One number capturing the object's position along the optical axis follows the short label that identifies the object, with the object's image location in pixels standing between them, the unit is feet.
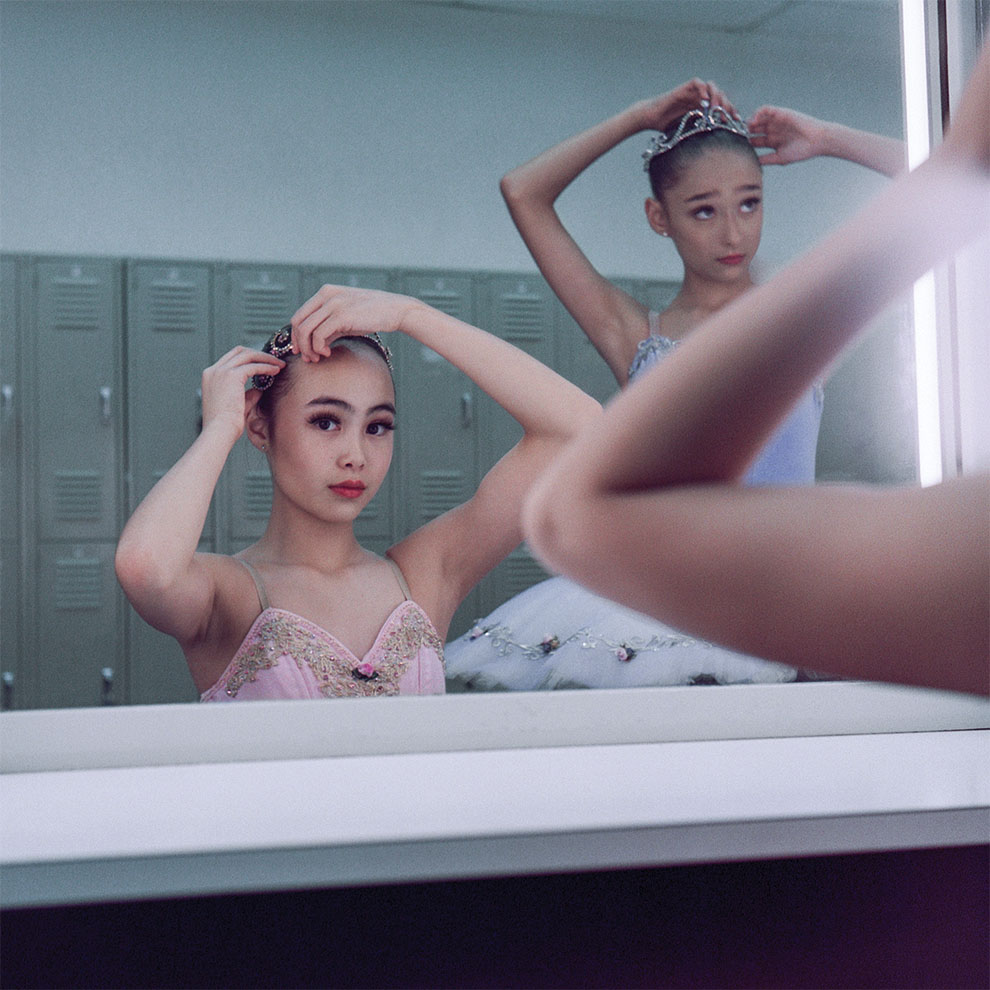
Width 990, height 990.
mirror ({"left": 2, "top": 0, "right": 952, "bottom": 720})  7.54
